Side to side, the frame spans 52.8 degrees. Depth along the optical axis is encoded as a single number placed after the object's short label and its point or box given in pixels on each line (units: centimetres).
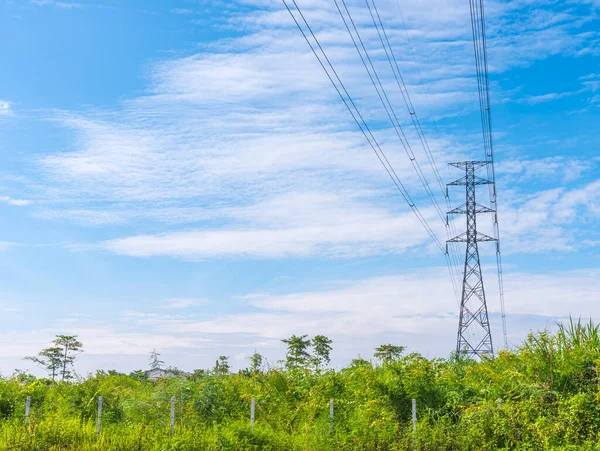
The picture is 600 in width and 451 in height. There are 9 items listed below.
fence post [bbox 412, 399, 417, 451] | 1332
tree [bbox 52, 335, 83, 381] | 4475
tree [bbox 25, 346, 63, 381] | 4484
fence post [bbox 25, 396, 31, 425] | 1487
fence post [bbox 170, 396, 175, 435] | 1356
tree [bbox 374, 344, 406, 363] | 4203
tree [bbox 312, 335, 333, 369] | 4131
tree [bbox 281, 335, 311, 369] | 4053
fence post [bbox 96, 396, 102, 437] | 1434
